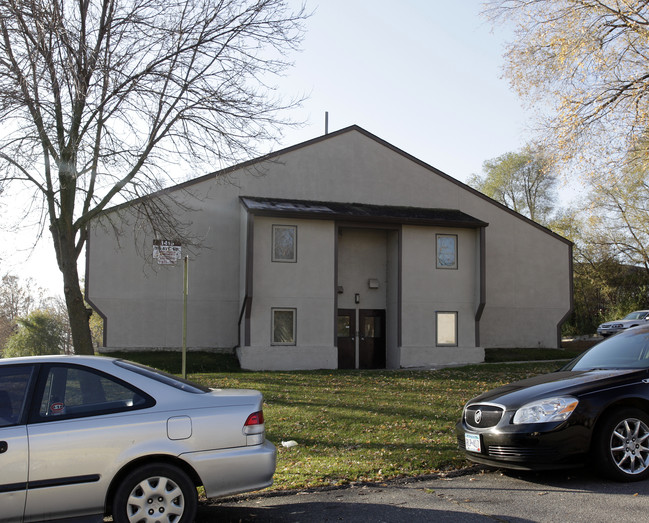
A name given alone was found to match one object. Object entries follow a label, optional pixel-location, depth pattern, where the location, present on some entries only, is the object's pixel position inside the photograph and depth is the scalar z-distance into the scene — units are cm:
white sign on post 1234
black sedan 611
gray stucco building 2094
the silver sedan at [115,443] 459
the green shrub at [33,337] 3447
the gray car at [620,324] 3127
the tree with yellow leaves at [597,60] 1576
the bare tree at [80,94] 1022
